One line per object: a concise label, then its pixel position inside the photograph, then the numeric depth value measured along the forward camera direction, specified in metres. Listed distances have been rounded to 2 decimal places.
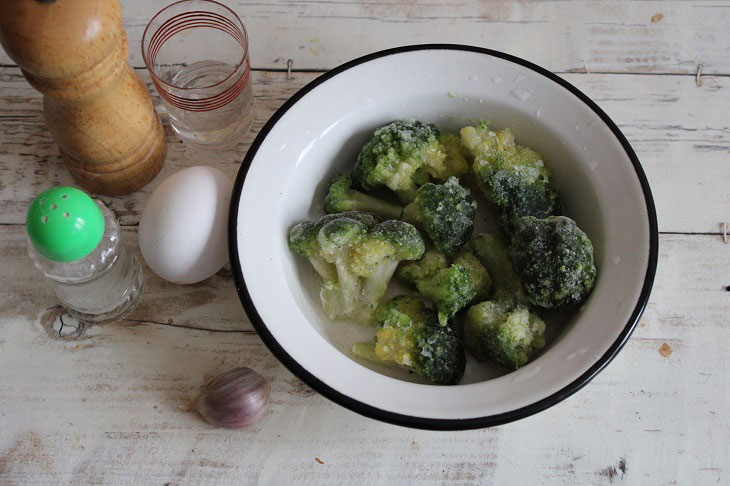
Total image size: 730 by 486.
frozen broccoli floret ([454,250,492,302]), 0.62
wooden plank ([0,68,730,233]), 0.67
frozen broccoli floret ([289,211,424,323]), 0.60
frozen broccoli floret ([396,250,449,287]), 0.62
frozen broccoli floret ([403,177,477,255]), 0.61
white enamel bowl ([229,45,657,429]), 0.56
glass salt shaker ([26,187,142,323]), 0.55
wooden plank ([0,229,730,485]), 0.61
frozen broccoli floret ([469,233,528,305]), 0.62
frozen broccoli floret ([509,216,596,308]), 0.59
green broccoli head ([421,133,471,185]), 0.64
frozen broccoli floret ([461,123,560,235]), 0.62
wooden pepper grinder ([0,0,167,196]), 0.54
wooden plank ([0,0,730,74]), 0.71
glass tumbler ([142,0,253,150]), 0.65
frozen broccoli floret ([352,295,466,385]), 0.59
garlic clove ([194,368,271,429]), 0.61
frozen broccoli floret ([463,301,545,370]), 0.59
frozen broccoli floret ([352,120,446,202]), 0.62
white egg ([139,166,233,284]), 0.60
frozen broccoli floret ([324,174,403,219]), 0.63
